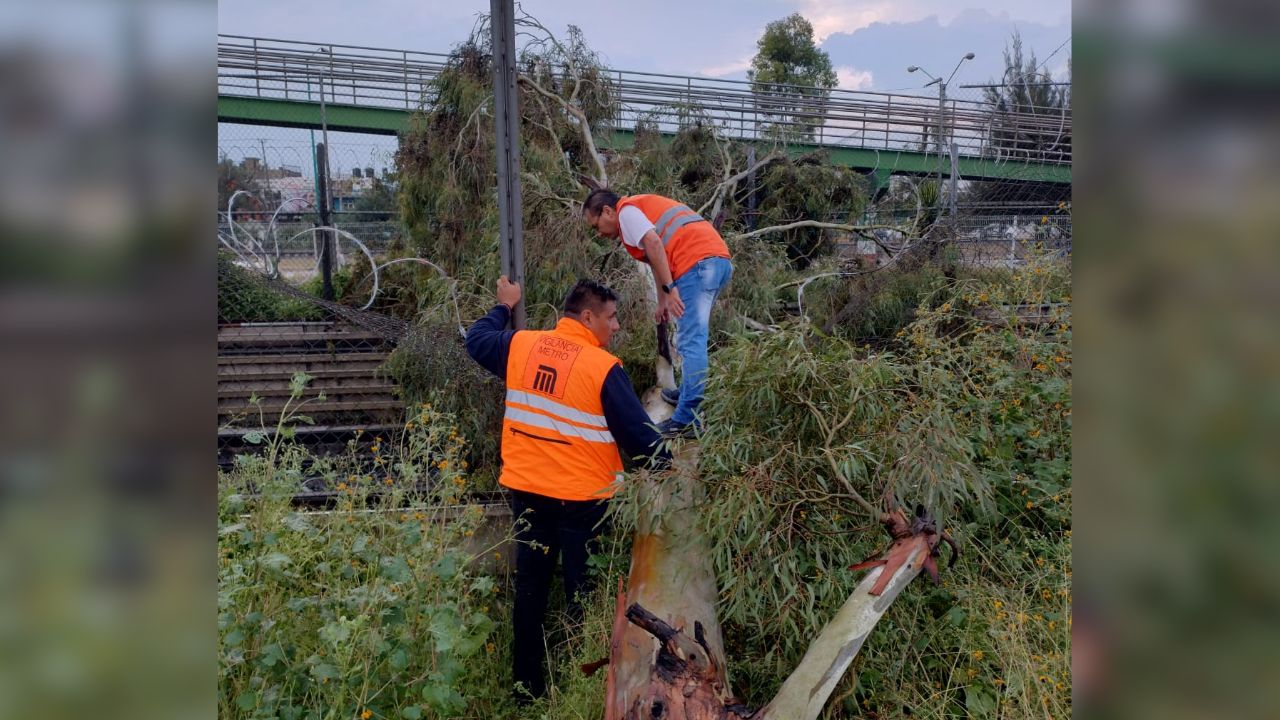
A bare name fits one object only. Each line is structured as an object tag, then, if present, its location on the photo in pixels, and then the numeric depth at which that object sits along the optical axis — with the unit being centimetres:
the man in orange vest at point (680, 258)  405
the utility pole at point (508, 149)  391
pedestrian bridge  930
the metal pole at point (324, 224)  833
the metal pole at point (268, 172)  859
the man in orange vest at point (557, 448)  356
